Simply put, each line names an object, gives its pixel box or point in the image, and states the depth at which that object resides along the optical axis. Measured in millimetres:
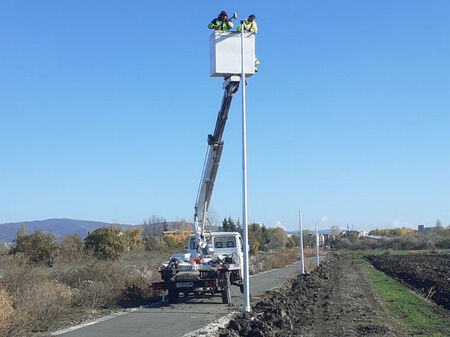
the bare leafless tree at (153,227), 94325
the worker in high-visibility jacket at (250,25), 16453
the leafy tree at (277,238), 109862
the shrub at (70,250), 25344
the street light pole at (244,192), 15211
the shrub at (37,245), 36344
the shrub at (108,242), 42906
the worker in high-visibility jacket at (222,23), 16406
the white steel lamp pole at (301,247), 31638
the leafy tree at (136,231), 87700
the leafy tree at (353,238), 141400
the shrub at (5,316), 11922
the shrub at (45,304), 14109
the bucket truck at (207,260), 18078
